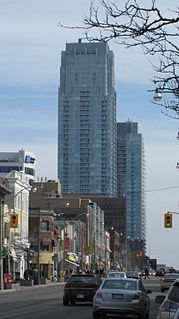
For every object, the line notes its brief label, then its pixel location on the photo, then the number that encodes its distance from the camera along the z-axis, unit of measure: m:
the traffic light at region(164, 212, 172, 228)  60.76
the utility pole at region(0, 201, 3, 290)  65.26
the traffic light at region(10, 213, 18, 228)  66.31
